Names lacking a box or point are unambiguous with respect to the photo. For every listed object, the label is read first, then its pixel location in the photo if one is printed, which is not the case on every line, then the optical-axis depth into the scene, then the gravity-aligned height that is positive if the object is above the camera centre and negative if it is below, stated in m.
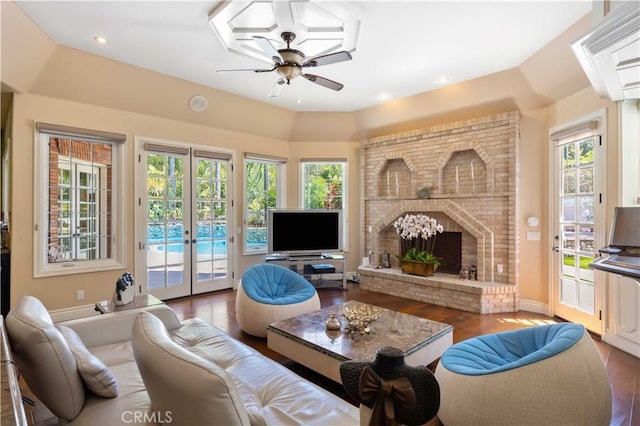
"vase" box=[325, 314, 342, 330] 2.72 -0.91
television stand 5.55 -0.90
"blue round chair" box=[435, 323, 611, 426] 1.71 -0.95
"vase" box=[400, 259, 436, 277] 4.96 -0.81
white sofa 1.05 -0.75
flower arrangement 5.02 -0.30
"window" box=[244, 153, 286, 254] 5.87 +0.37
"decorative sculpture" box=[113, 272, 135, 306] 2.79 -0.67
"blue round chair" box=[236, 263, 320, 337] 3.32 -0.90
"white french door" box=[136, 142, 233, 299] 4.76 -0.09
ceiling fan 2.82 +1.38
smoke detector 4.75 +1.64
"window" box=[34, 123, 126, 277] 3.91 +0.18
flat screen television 5.60 -0.30
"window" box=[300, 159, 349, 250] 6.41 +0.57
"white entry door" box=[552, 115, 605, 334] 3.49 -0.13
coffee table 2.35 -0.96
